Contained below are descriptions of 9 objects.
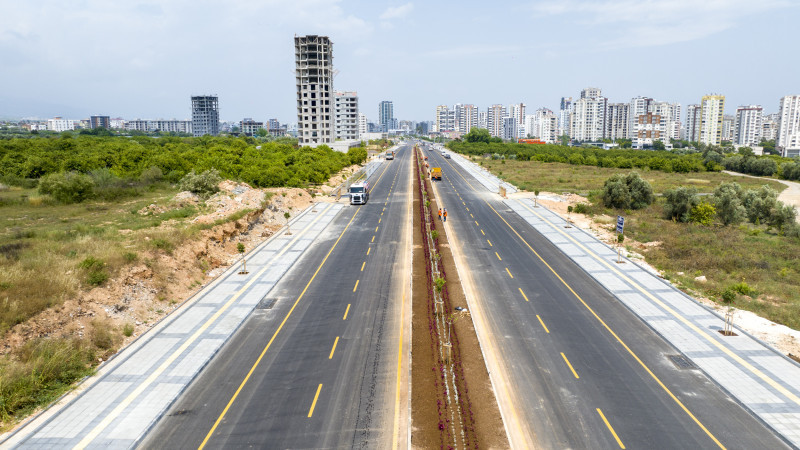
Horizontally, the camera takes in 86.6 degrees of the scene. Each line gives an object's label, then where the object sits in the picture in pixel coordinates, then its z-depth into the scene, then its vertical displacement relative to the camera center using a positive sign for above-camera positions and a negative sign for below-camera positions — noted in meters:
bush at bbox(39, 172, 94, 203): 41.88 -2.98
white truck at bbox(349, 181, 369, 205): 55.44 -4.80
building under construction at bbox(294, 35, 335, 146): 124.75 +20.09
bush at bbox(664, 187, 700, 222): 45.53 -4.95
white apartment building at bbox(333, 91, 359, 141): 179.25 +17.57
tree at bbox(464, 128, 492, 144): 198.62 +8.93
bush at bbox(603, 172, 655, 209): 51.28 -4.36
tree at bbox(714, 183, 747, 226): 44.47 -5.30
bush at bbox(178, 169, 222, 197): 44.81 -2.92
